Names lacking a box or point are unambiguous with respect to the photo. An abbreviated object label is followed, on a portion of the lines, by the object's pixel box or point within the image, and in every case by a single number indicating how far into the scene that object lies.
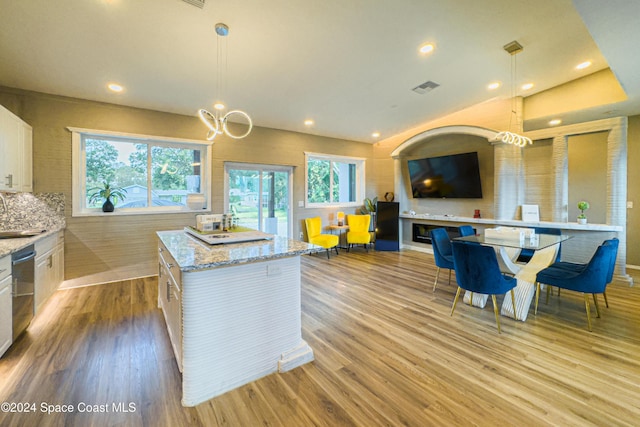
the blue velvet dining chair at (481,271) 2.68
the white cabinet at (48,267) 2.95
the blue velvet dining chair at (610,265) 2.83
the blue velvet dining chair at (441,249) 3.69
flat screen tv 5.71
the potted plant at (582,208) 4.36
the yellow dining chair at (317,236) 5.91
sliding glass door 5.54
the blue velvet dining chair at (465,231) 4.30
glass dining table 2.98
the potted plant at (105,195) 4.24
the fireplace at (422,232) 6.50
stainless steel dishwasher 2.39
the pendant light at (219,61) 2.57
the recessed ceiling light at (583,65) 3.86
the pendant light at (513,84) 3.43
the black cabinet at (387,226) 6.73
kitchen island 1.76
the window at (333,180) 6.63
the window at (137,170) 4.14
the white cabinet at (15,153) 2.97
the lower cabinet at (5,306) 2.18
